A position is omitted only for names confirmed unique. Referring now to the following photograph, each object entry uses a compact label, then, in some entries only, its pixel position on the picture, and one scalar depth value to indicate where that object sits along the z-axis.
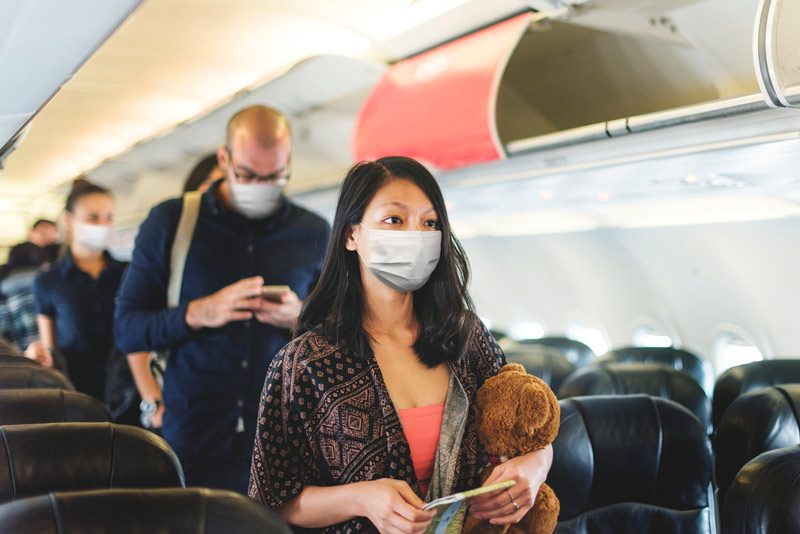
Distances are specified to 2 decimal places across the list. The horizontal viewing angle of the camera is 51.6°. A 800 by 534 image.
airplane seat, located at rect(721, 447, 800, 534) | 2.05
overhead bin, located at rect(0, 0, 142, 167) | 2.16
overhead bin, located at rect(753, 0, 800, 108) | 2.75
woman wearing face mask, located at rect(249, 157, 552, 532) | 1.84
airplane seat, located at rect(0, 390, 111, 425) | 3.01
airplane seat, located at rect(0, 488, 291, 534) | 1.58
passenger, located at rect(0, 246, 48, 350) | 6.04
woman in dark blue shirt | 4.62
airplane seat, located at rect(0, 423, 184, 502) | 2.26
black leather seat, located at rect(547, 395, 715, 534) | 2.54
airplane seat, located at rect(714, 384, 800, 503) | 3.01
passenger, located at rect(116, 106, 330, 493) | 2.88
